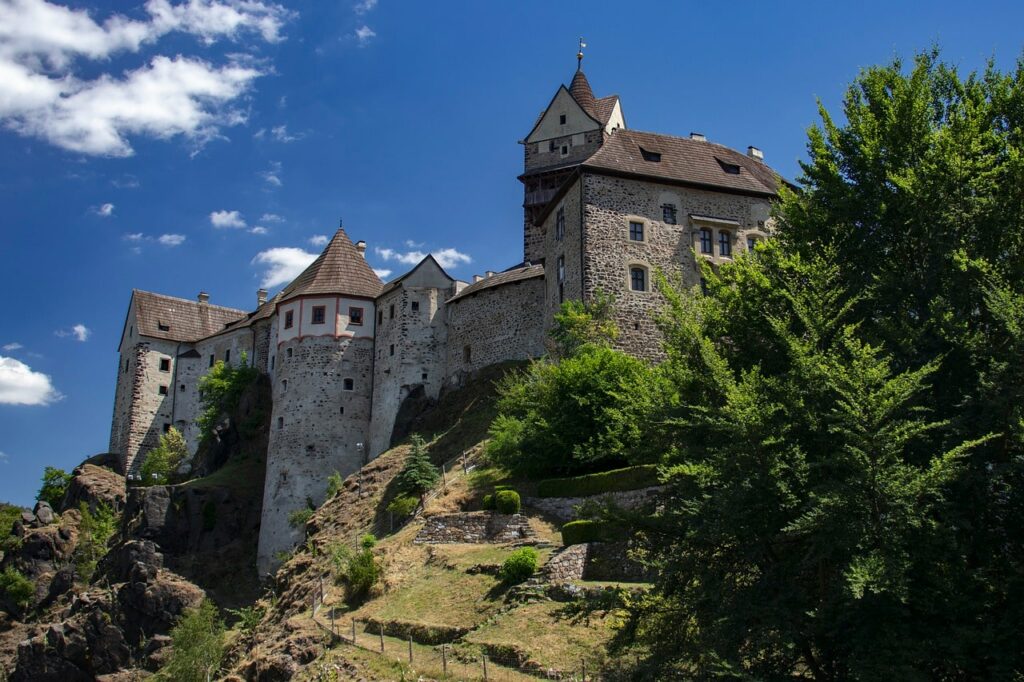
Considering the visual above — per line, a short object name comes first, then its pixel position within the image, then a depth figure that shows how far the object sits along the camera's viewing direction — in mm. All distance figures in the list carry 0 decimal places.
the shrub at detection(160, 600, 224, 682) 37188
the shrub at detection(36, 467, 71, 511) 63969
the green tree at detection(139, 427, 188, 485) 61469
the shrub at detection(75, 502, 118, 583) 55906
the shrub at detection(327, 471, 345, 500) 47062
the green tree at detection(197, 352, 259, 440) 61188
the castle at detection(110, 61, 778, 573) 44688
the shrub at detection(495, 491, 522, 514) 33156
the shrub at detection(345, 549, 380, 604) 31781
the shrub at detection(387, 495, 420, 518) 38156
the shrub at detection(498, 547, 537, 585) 27453
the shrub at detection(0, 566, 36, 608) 55031
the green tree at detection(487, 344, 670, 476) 33656
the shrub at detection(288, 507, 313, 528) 48844
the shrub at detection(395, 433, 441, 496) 39281
